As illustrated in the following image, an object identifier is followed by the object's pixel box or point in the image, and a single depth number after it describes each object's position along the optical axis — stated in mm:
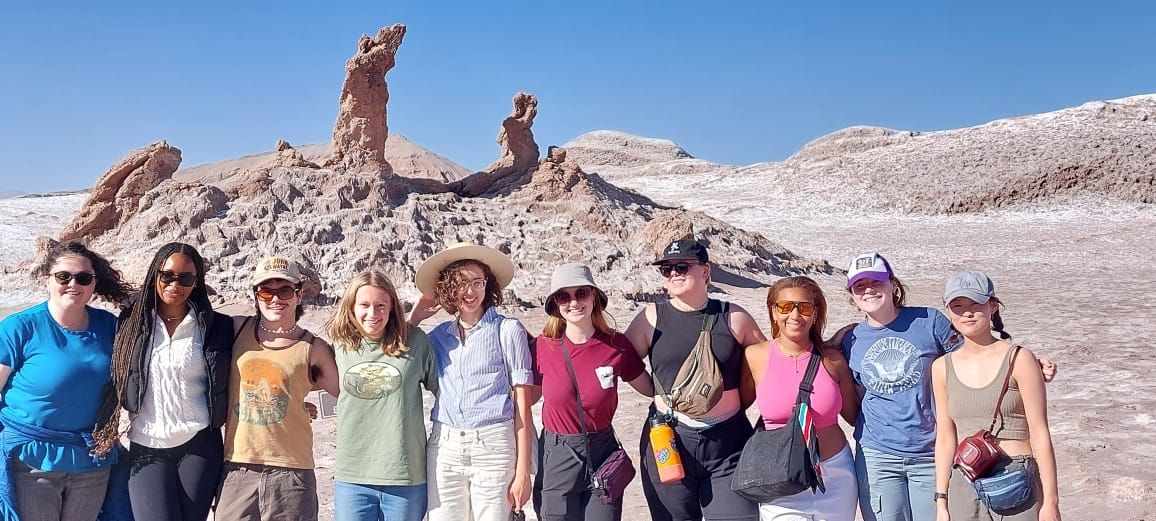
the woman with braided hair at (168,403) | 3375
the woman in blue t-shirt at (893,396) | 3430
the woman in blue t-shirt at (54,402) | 3316
